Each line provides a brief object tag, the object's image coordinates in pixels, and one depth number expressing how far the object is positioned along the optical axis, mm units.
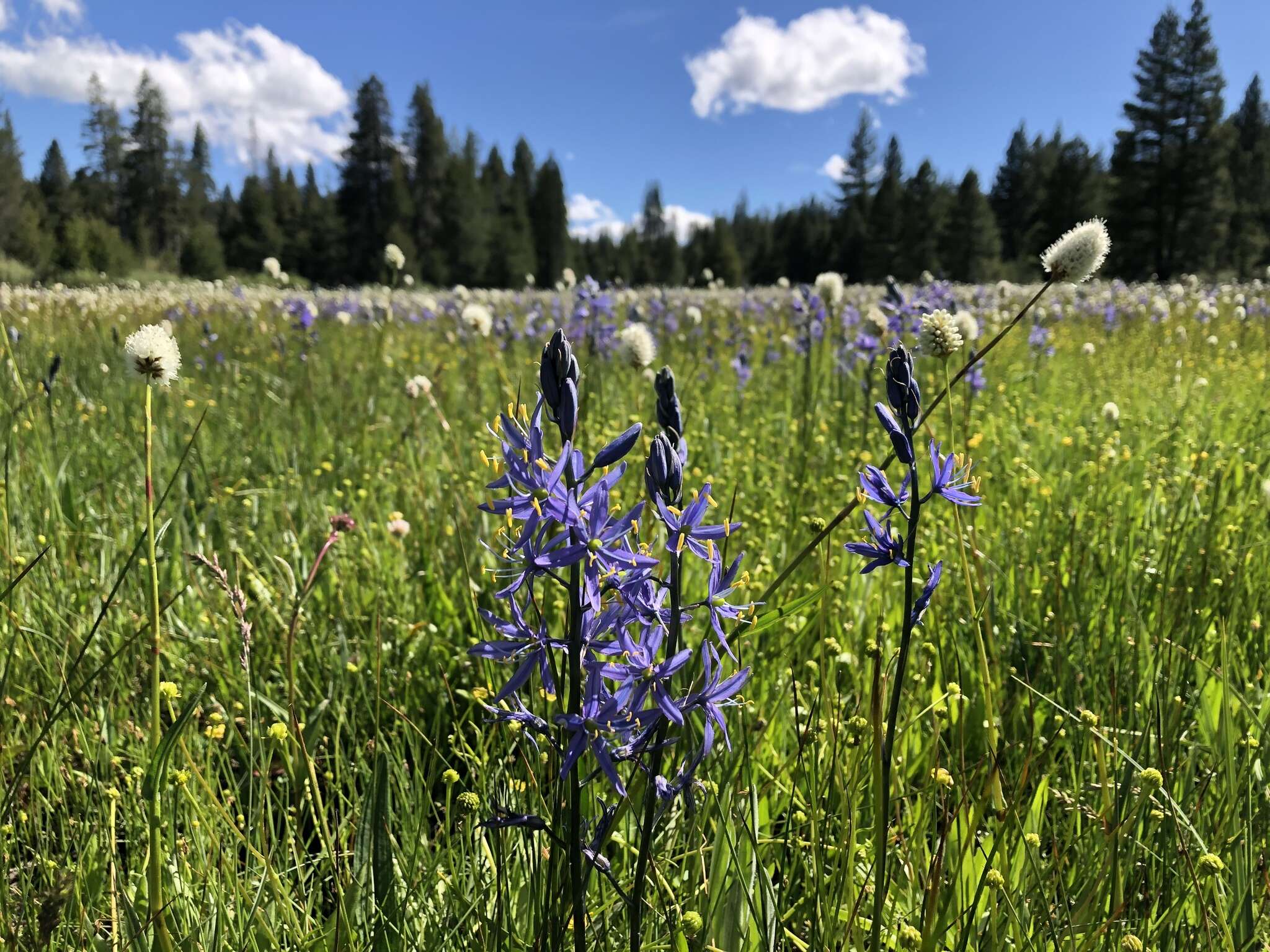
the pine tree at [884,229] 46188
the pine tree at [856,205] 55000
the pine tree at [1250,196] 36188
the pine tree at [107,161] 72938
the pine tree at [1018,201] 51688
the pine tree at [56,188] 61500
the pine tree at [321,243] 53625
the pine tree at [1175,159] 32656
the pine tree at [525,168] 66894
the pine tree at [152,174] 71500
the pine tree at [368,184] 53844
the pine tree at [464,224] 50594
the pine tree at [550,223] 58281
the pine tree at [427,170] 55906
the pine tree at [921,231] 42031
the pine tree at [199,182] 73250
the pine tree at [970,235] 40344
